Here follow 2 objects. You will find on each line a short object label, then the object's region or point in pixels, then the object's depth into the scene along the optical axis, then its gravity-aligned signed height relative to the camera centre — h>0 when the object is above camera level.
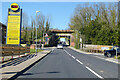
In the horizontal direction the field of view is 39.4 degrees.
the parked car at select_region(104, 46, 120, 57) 25.60 -1.81
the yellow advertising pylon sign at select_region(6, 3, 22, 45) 25.17 +2.33
